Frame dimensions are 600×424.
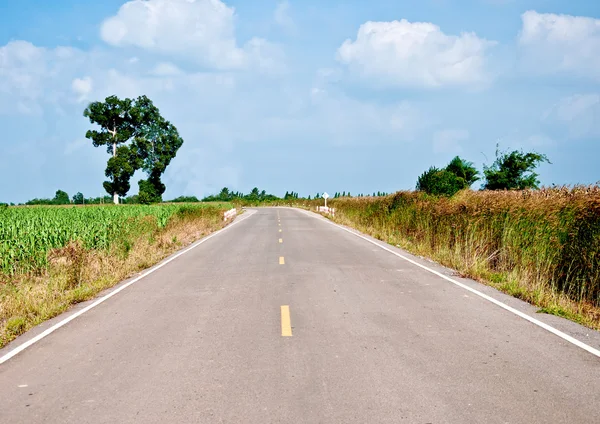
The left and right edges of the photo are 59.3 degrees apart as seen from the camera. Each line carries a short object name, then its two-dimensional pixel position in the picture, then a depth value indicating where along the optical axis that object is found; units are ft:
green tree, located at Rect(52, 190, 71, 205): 380.25
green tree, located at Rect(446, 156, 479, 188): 154.40
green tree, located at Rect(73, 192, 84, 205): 360.22
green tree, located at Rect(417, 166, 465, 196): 100.60
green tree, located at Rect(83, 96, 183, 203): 235.61
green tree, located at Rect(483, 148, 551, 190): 148.05
